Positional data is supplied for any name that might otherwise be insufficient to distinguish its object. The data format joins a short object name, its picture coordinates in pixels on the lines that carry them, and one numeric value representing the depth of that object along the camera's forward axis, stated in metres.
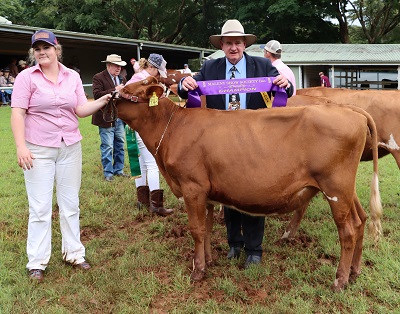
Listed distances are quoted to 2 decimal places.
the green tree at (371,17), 34.09
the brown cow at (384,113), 5.65
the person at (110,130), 7.43
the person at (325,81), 21.21
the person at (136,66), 6.11
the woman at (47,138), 3.82
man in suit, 4.10
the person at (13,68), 21.94
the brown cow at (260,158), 3.47
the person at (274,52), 6.34
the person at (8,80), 20.23
